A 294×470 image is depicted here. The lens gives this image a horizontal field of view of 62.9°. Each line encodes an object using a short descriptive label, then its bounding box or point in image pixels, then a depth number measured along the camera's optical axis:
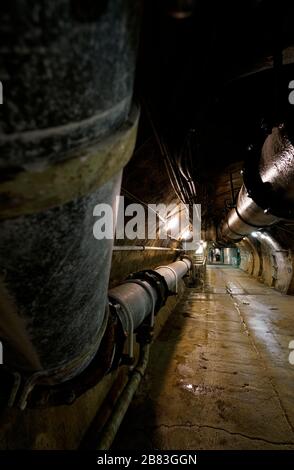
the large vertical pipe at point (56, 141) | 0.45
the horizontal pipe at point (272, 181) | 2.03
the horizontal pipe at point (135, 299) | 1.77
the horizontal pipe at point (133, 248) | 3.21
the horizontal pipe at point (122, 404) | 2.00
